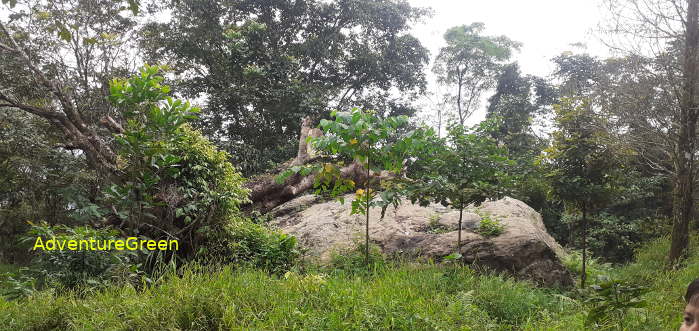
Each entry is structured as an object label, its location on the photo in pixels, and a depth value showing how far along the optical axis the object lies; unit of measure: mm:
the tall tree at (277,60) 11695
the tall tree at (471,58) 19094
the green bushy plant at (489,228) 5660
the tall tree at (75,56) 8023
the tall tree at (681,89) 6199
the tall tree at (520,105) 14914
